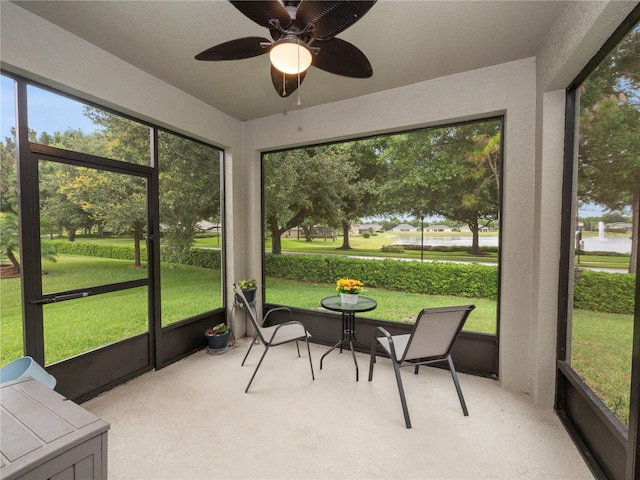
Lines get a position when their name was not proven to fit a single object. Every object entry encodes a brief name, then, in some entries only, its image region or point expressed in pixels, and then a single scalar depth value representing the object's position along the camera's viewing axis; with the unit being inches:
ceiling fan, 49.6
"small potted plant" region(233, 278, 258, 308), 135.9
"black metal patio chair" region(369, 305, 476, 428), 78.8
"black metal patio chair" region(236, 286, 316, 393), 98.3
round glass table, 108.7
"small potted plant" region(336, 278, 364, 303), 114.2
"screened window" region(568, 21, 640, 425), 59.0
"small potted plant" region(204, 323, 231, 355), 125.6
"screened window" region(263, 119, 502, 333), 130.3
